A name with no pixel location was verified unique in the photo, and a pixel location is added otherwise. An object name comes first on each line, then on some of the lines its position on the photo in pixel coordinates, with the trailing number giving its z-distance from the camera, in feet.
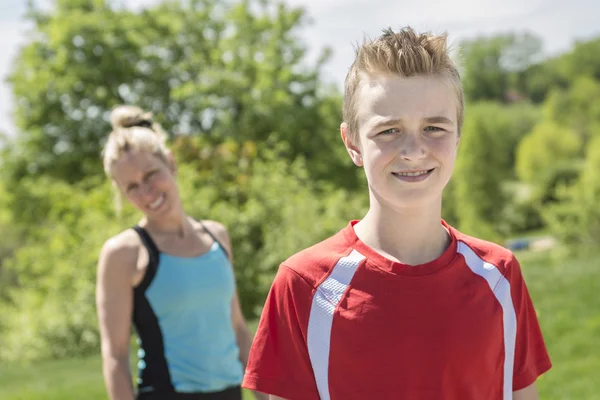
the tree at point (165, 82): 92.48
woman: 10.22
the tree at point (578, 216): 56.75
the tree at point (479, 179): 132.36
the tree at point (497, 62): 332.80
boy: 6.08
